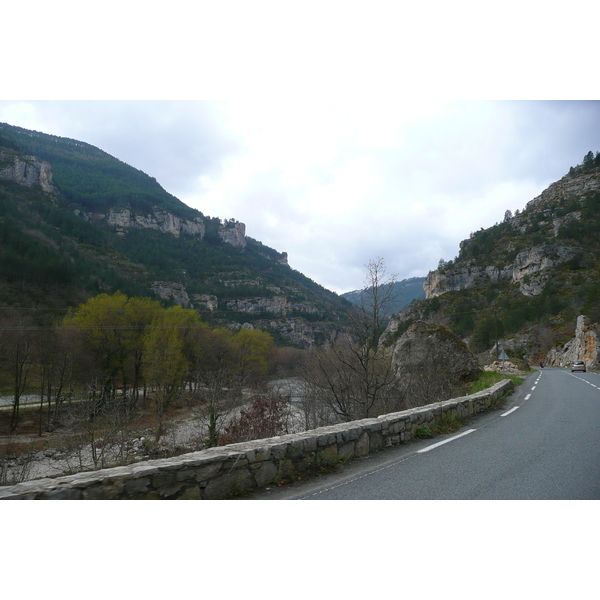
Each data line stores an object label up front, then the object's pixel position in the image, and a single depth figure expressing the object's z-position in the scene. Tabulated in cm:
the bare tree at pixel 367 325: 1143
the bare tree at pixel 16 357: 2978
